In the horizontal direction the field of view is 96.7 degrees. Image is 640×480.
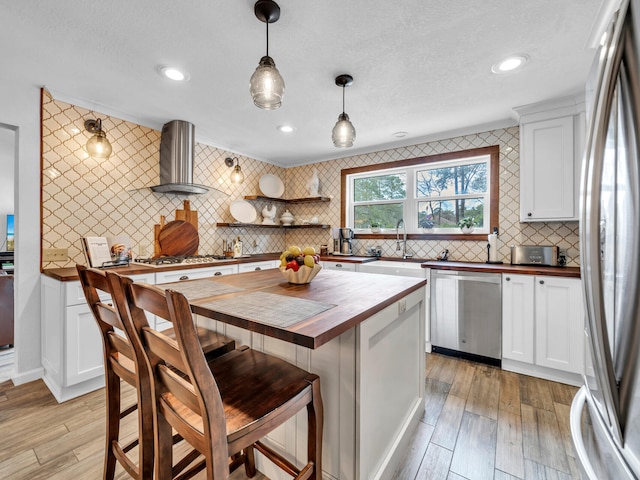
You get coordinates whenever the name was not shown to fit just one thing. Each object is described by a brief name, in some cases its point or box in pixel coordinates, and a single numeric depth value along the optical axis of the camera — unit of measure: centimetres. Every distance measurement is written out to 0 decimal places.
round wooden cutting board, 320
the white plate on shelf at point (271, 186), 439
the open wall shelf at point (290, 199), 410
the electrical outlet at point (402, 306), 146
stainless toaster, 268
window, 322
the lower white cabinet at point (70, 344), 205
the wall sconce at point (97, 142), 255
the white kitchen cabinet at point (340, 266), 346
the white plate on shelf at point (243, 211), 395
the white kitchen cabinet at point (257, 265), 334
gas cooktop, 271
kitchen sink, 297
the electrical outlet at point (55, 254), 238
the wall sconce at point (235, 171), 386
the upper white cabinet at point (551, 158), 246
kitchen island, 106
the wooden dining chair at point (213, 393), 73
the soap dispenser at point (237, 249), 365
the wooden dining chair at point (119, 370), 103
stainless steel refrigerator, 50
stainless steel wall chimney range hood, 300
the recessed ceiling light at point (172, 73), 202
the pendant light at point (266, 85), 132
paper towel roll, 297
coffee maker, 400
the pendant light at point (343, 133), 181
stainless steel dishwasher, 260
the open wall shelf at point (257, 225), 376
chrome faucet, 366
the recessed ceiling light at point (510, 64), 189
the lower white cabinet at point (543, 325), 226
